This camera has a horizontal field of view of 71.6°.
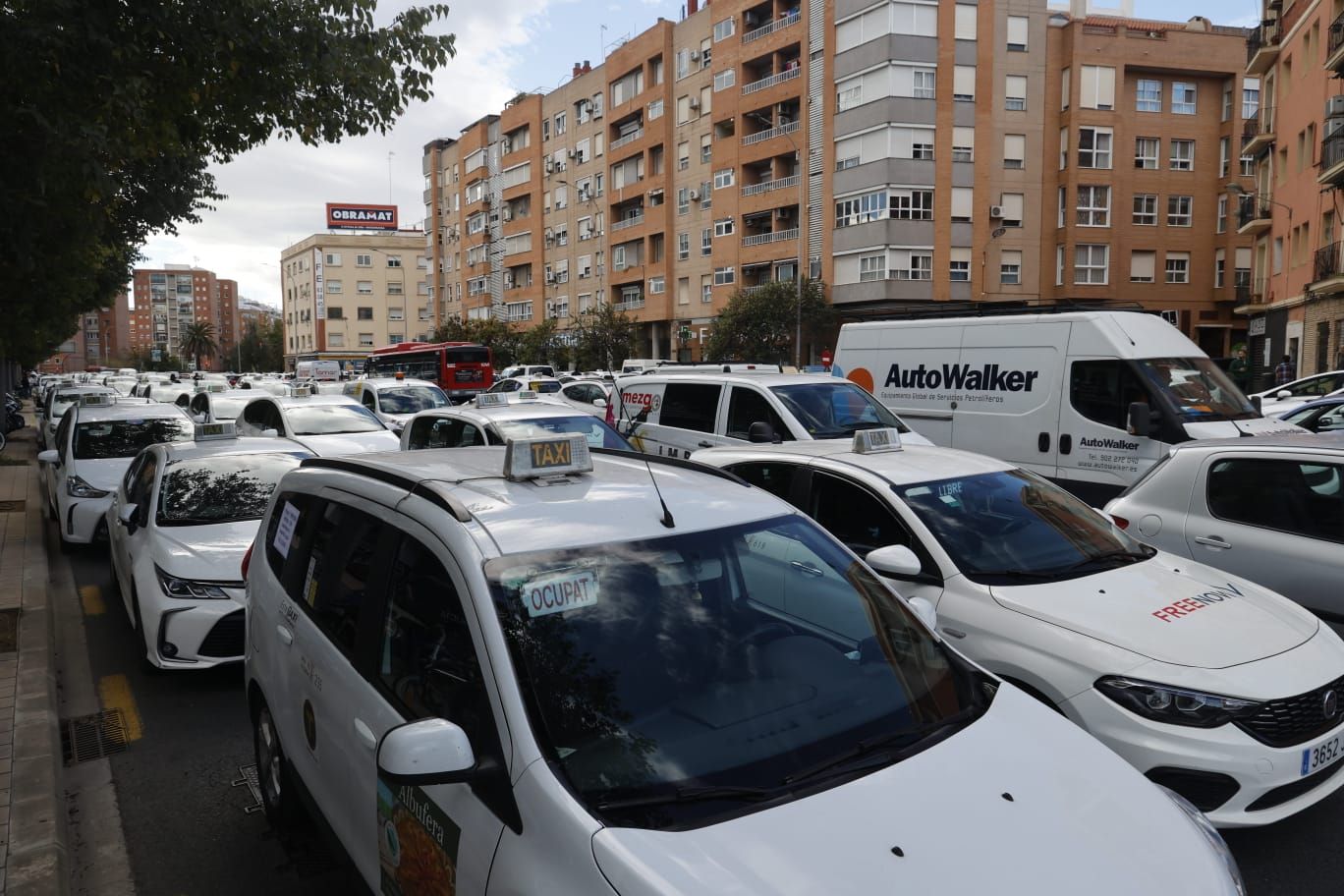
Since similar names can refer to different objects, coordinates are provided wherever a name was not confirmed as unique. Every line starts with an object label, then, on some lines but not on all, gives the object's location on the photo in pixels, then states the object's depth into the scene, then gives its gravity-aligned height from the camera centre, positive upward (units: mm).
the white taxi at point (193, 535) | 5887 -1170
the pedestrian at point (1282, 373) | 24828 +4
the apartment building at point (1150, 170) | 41031 +9220
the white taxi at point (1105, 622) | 3531 -1092
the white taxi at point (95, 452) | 10125 -978
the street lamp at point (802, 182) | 40375 +8721
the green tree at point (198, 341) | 127250 +3937
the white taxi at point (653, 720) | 2061 -937
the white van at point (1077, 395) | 9883 -250
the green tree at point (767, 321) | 41125 +2246
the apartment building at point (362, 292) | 97562 +8234
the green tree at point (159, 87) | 6262 +2208
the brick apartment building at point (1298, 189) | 28953 +6437
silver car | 5468 -876
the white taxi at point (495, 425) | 9828 -600
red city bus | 43812 +122
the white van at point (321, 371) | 58225 -123
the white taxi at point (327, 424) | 12109 -772
